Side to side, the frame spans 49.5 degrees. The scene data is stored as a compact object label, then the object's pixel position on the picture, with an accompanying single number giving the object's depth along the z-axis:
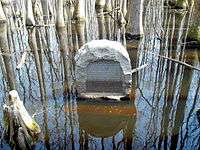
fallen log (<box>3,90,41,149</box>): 4.47
